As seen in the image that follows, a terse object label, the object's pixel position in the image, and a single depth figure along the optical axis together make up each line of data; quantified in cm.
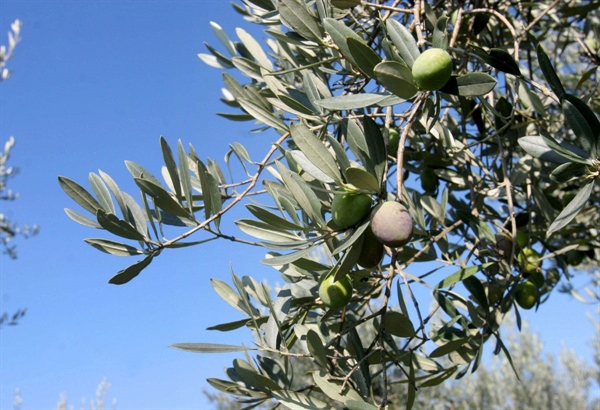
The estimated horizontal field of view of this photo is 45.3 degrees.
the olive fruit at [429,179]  64
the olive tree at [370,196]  37
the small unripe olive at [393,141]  54
